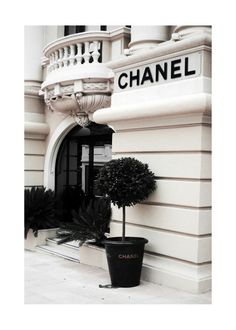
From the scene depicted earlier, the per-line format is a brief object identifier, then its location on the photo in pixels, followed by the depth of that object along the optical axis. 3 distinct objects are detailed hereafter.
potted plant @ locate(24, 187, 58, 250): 11.04
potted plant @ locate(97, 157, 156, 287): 7.02
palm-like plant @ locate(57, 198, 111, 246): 8.80
